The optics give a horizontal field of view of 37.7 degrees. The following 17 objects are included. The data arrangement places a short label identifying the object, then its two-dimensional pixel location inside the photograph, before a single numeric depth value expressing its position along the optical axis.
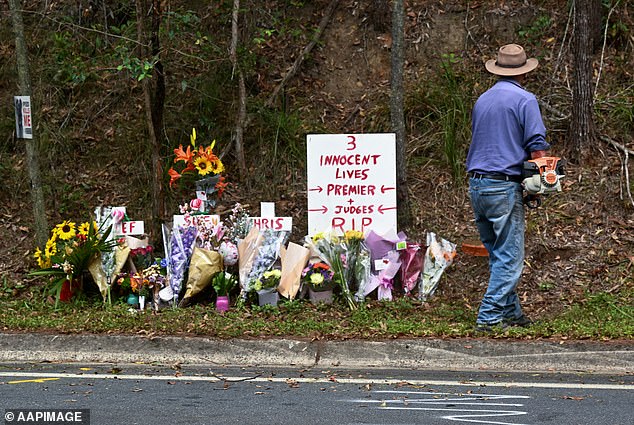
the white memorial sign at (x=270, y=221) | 8.23
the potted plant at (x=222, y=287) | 7.79
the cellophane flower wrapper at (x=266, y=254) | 7.90
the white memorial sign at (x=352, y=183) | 8.38
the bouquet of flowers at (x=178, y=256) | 7.95
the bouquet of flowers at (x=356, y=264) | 7.97
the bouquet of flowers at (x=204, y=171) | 8.41
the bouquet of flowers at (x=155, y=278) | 7.97
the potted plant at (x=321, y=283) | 7.88
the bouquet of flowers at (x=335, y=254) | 7.83
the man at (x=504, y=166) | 6.68
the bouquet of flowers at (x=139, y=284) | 7.95
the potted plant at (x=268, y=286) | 7.83
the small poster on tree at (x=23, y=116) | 8.59
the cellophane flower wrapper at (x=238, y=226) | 8.25
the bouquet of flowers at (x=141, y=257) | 8.27
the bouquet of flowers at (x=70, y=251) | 8.02
